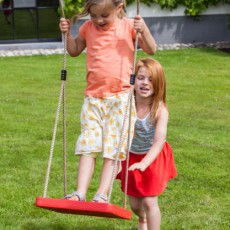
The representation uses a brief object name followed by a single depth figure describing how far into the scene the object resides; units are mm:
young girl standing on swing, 5309
